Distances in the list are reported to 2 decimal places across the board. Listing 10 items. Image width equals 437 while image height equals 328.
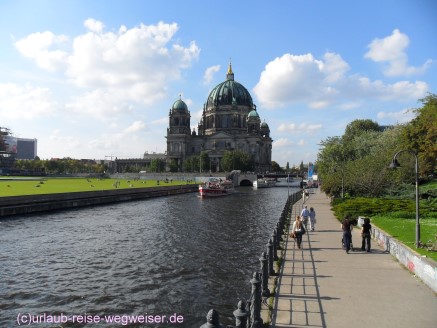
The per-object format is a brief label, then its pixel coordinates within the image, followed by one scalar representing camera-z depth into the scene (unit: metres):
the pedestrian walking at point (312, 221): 27.33
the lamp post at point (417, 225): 17.60
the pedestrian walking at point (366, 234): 19.31
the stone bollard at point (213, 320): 7.18
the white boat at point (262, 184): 126.71
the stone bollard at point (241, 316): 8.30
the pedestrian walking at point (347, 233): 19.30
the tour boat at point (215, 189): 78.62
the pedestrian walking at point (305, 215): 27.33
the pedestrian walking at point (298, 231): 20.95
